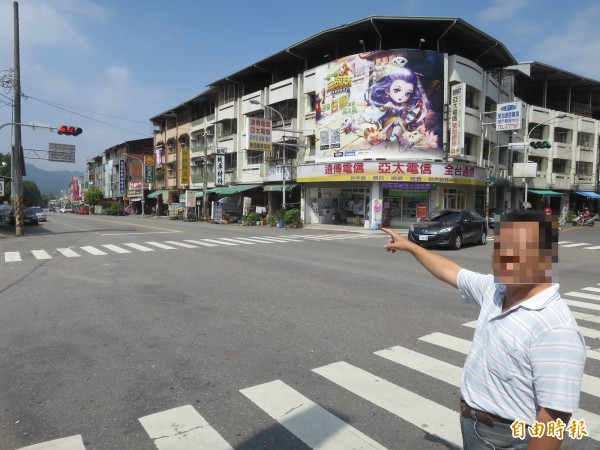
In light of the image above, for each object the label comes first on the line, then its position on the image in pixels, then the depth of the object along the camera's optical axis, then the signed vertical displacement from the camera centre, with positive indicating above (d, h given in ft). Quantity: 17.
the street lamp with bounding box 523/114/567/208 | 109.82 +17.09
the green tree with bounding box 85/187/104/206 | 260.83 +1.47
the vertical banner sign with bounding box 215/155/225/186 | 130.52 +9.77
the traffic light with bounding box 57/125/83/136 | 63.87 +10.66
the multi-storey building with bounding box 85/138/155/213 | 220.90 +16.12
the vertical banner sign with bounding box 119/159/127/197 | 228.47 +12.67
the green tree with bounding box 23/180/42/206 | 345.47 +4.49
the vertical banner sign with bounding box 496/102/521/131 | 85.15 +18.44
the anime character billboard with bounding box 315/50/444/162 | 84.89 +20.55
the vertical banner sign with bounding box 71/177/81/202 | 395.55 +9.76
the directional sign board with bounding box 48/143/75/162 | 89.81 +9.61
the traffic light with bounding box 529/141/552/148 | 84.94 +12.47
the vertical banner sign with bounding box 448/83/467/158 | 83.71 +17.17
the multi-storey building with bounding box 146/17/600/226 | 85.20 +18.35
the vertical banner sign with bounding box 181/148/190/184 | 152.15 +13.45
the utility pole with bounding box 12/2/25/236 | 68.39 +9.94
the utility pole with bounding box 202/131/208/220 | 125.59 +1.58
